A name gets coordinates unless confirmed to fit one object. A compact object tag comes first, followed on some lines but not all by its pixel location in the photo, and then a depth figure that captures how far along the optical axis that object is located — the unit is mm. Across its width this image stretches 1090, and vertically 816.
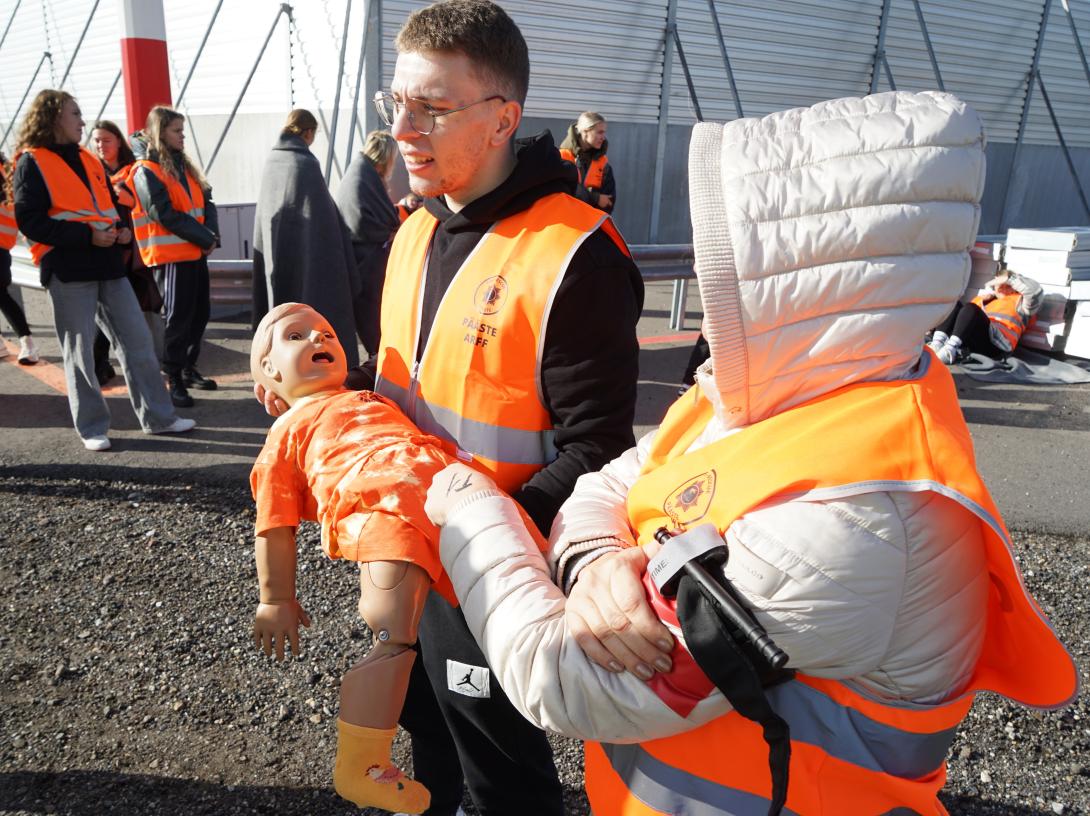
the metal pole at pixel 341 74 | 9703
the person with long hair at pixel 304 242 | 5188
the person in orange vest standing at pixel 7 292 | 6973
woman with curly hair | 5191
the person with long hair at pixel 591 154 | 8477
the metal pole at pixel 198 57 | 11352
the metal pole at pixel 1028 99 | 15914
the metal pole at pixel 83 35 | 13545
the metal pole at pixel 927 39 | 14008
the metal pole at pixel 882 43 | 14289
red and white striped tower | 9211
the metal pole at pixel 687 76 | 12492
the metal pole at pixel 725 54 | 12688
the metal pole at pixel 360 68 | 9529
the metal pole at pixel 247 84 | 10383
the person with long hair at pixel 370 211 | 5852
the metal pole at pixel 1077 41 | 15689
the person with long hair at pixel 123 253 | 6312
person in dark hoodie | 1870
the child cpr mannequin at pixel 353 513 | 1656
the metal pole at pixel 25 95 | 15062
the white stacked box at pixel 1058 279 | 8539
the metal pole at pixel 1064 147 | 15961
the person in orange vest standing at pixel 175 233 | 6090
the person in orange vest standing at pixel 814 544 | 1064
